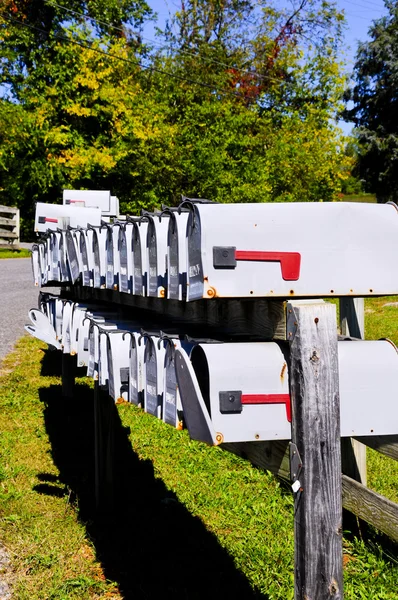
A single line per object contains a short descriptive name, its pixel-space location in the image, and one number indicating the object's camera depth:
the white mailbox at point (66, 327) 3.96
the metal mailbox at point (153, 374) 2.31
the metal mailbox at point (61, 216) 5.50
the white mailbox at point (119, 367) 2.68
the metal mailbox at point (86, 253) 3.39
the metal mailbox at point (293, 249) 1.85
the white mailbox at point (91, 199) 7.33
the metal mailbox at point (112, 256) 2.95
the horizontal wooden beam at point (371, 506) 3.24
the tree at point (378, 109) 32.59
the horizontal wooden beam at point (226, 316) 2.06
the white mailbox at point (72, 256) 3.63
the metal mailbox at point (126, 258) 2.76
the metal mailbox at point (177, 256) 2.15
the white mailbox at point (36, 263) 4.91
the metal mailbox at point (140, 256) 2.60
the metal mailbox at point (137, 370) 2.51
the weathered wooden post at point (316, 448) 1.81
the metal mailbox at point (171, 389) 2.15
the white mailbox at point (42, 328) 4.04
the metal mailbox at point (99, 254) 3.21
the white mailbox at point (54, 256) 4.07
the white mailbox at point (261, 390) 1.80
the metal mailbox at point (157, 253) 2.40
